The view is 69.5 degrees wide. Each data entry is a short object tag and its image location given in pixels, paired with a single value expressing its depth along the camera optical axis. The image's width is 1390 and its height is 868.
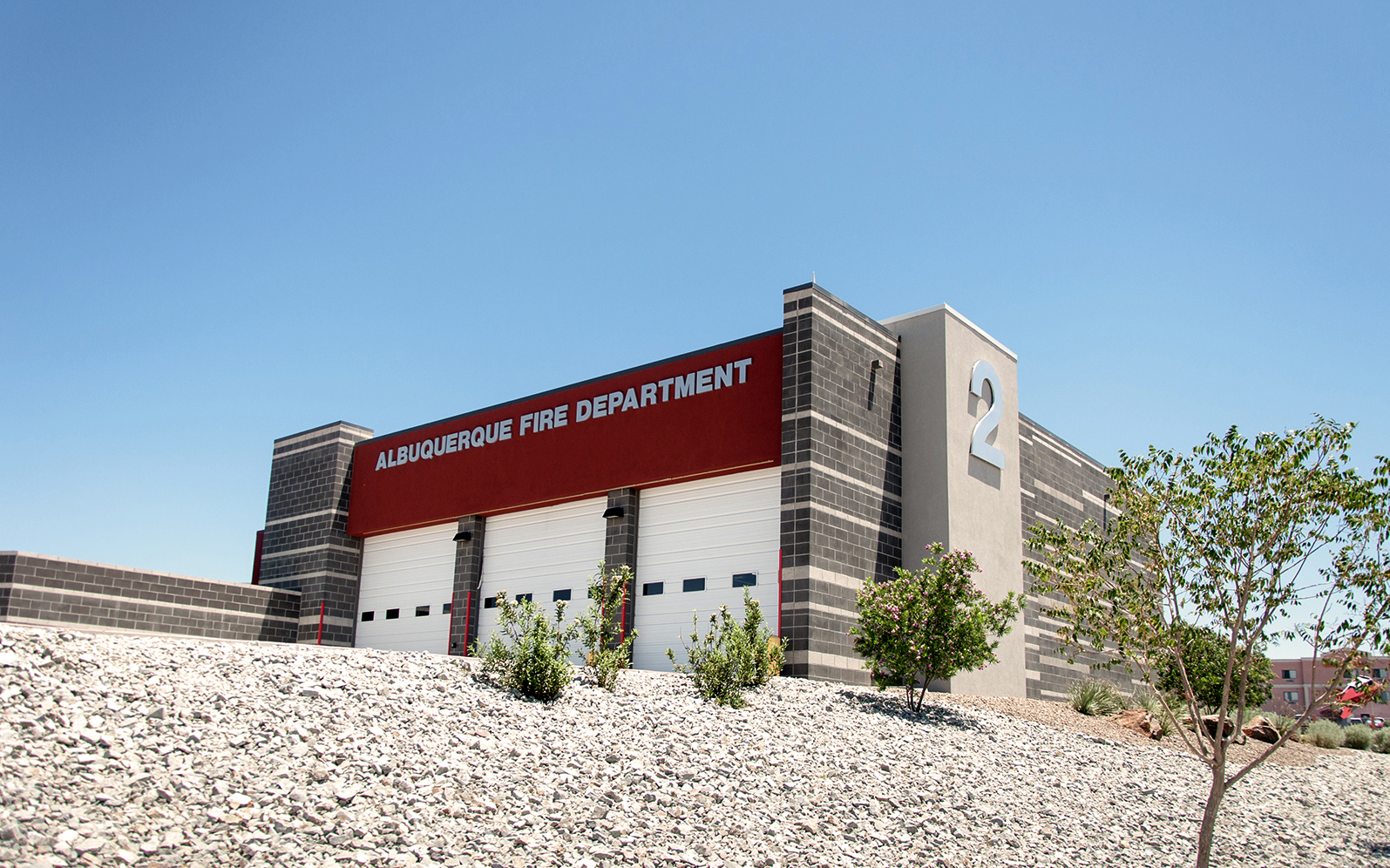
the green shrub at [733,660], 16.02
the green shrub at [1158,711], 21.20
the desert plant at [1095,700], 22.34
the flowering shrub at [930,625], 17.50
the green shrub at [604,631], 15.28
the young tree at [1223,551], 11.59
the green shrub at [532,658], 13.80
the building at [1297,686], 90.88
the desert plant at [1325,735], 26.31
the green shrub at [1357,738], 27.59
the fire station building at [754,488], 21.22
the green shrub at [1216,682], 26.24
